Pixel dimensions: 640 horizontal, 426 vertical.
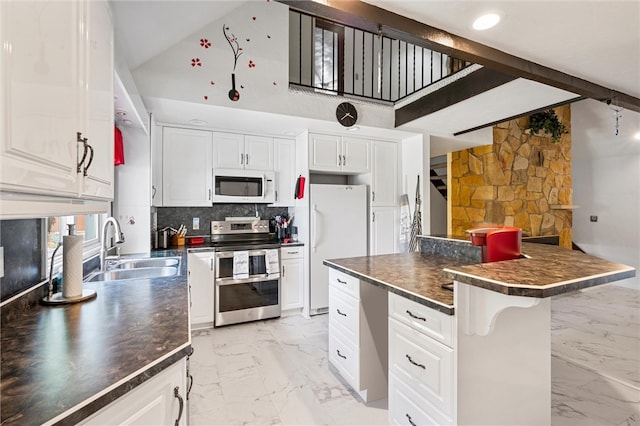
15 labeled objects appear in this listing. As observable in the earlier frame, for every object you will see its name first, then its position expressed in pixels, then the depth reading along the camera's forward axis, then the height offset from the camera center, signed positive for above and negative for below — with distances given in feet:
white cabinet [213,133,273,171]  11.97 +2.46
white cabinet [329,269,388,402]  6.73 -2.82
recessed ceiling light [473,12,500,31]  6.03 +3.88
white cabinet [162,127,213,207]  11.27 +1.71
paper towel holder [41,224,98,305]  4.79 -1.37
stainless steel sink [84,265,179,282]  7.31 -1.52
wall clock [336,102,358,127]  11.09 +3.59
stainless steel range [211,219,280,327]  11.10 -2.57
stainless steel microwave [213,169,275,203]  11.92 +1.07
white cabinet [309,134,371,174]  12.31 +2.44
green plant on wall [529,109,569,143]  15.81 +4.62
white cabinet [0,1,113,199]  2.19 +1.05
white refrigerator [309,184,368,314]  12.22 -0.63
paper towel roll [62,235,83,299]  4.99 -0.88
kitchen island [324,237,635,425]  4.11 -2.09
